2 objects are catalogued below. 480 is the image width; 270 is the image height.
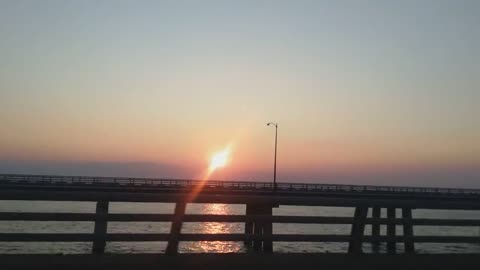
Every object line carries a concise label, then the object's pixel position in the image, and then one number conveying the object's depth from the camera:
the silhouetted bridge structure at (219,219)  7.36
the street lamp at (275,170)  64.88
